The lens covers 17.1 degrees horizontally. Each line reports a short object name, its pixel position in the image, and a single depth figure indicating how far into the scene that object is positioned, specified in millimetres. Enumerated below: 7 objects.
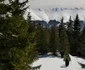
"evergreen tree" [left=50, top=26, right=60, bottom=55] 64644
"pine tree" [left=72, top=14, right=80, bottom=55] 73125
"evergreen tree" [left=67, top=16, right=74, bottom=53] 75425
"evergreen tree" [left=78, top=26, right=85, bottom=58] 70544
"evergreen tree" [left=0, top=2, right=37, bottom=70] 11922
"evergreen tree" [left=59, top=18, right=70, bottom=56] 63803
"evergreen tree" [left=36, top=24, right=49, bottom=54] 68188
